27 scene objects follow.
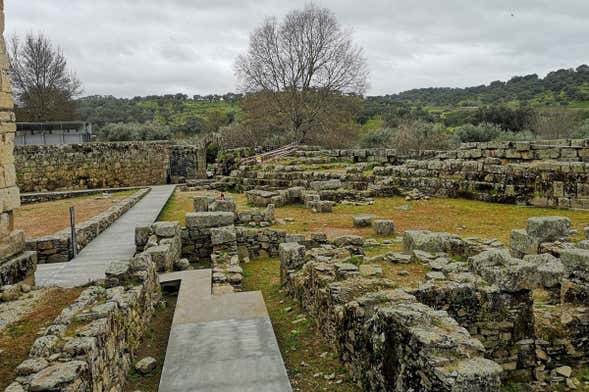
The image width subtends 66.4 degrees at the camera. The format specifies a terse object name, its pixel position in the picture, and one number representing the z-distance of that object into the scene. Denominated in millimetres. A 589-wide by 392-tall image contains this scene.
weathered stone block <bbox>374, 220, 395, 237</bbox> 11562
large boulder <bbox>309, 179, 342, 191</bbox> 19797
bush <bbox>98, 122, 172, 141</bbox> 42581
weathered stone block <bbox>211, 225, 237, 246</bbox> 10227
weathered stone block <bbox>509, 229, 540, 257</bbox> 8820
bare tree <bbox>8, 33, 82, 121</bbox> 36438
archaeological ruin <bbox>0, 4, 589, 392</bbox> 4148
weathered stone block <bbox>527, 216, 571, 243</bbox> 9000
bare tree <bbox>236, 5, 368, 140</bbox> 33812
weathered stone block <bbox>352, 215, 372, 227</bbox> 12625
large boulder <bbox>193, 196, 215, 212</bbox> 14133
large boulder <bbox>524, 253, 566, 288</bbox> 6816
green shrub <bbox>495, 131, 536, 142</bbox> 31328
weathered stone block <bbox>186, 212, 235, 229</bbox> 10984
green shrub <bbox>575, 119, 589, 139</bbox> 29216
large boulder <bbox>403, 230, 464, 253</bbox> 8594
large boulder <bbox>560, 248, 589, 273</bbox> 6540
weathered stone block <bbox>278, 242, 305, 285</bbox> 8305
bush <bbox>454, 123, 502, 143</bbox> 34594
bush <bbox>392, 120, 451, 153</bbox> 29844
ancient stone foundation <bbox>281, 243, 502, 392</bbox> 3443
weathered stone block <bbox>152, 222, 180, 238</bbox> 9945
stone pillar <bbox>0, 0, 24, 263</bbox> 6996
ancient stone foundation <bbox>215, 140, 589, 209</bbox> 15016
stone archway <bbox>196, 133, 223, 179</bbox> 30422
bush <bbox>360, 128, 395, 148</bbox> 39381
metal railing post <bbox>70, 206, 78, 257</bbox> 10091
